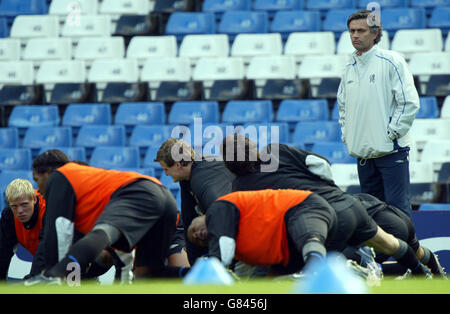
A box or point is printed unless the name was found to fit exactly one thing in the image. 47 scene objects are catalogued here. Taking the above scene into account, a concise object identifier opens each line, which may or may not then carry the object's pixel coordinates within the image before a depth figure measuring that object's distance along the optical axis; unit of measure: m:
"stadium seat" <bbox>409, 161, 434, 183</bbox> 14.05
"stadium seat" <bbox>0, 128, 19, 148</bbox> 16.73
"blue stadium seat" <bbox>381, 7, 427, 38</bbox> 18.09
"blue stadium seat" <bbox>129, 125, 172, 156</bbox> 16.06
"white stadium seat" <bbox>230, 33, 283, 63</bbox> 17.80
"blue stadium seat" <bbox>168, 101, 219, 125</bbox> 16.20
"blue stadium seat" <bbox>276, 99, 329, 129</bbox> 16.27
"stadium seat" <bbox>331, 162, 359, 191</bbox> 13.75
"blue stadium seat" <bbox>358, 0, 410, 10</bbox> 18.72
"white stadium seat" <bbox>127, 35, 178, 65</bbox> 18.30
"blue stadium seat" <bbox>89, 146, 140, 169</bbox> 15.50
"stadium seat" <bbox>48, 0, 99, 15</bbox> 19.92
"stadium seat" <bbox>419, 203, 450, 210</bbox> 12.45
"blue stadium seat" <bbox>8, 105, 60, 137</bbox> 17.19
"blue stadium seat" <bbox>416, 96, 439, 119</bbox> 15.93
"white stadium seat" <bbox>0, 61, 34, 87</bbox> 18.20
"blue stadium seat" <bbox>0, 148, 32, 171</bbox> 15.98
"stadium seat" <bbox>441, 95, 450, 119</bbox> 15.79
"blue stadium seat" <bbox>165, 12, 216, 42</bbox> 18.97
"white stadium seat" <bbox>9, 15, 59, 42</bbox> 19.45
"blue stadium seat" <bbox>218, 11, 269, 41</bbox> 18.72
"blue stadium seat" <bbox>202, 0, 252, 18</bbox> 19.44
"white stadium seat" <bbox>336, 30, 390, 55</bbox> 17.09
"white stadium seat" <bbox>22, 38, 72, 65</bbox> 18.74
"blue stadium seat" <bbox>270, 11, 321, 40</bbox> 18.52
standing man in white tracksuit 9.77
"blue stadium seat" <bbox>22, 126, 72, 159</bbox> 16.47
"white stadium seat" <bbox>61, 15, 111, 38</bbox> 19.37
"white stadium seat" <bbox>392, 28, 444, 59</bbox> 17.27
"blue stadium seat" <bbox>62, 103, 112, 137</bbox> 16.98
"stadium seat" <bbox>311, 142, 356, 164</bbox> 14.69
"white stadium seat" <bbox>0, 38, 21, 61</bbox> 19.02
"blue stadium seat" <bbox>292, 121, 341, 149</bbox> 15.59
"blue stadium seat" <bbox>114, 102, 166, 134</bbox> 16.69
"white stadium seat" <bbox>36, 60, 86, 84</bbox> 17.95
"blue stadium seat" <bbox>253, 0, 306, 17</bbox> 19.16
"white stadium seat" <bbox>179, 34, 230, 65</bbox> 18.00
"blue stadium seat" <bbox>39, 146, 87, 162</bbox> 15.59
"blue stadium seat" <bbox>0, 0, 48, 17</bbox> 20.41
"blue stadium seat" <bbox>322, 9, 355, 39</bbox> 18.27
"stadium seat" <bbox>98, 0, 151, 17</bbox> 19.78
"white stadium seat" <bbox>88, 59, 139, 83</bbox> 17.69
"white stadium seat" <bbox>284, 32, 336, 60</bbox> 17.58
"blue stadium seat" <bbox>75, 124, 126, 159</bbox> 16.39
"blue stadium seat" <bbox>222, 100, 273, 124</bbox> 16.14
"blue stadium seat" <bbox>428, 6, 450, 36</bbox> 18.06
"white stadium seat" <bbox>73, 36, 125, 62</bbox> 18.50
